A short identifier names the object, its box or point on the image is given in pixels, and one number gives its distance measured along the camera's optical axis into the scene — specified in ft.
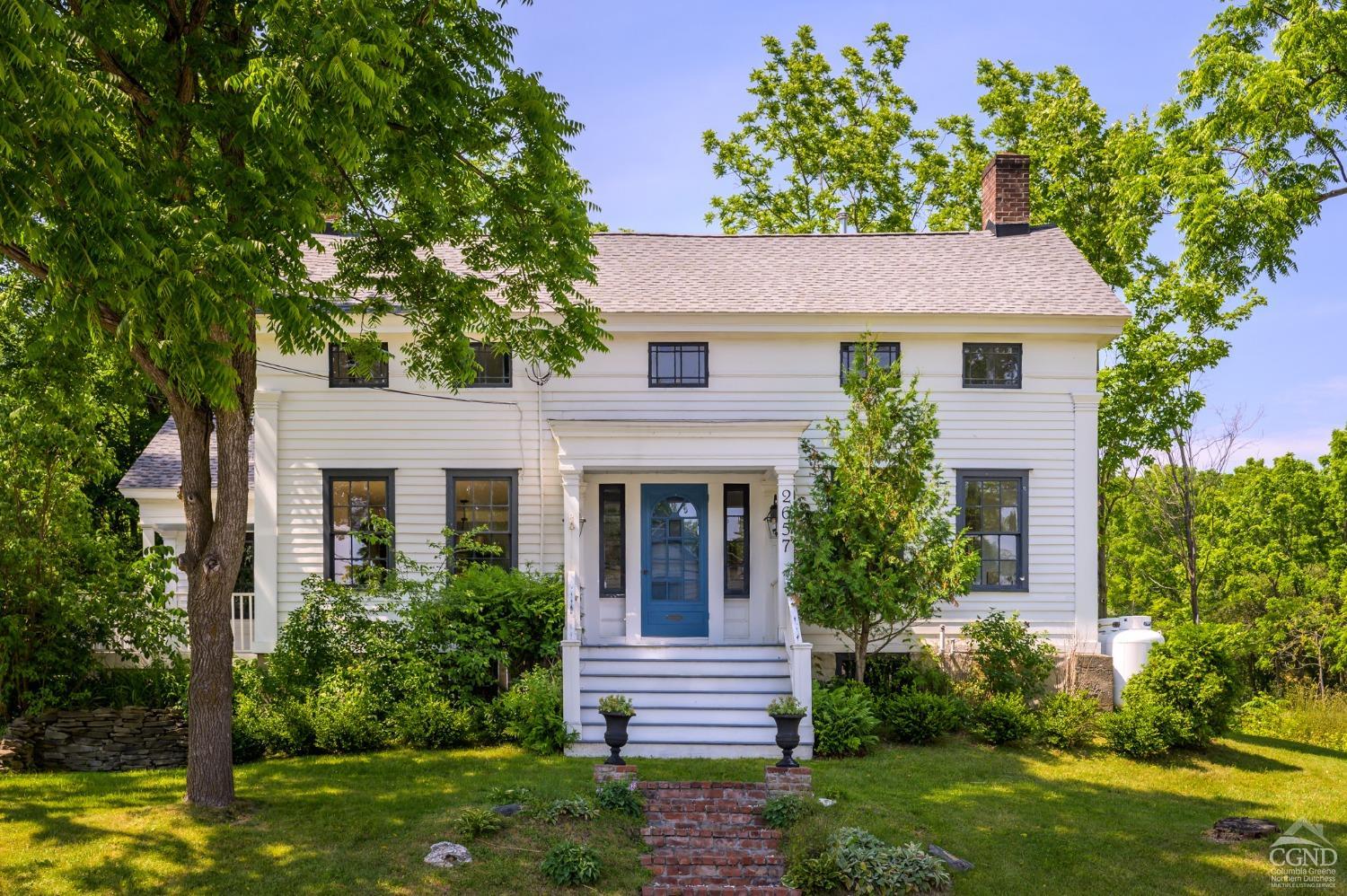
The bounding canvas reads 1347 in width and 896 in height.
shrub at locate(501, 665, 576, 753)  42.22
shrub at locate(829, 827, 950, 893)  27.89
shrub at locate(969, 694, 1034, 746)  44.47
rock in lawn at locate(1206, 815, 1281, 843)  32.94
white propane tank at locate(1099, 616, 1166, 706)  47.21
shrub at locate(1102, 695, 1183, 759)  42.65
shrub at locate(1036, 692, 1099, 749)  44.11
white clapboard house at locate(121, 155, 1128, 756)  50.24
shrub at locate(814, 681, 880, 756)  42.50
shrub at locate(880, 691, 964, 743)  44.62
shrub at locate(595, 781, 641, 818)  32.86
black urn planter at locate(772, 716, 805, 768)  34.19
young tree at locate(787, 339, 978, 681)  45.44
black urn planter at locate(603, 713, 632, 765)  34.81
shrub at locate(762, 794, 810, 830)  31.96
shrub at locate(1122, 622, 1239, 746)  43.50
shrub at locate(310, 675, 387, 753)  42.22
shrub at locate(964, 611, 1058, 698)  47.60
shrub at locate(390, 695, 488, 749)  43.21
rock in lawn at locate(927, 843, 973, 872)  30.17
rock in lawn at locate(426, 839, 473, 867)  29.30
